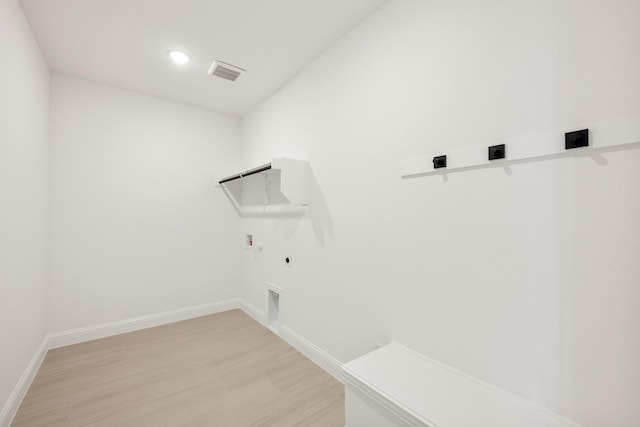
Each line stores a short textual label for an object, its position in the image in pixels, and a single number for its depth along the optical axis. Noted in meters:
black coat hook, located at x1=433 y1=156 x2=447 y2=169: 1.44
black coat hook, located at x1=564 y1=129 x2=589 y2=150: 1.00
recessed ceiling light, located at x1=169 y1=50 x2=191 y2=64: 2.33
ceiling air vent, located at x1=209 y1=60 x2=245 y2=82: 2.49
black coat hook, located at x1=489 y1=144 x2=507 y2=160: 1.22
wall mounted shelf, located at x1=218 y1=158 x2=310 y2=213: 2.35
